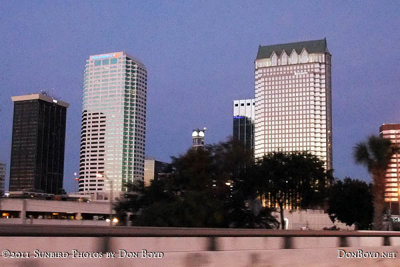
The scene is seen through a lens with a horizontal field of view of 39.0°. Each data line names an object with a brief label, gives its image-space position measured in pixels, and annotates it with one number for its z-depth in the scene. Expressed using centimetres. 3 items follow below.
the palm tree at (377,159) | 3562
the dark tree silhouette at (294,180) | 5594
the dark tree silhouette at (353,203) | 7481
